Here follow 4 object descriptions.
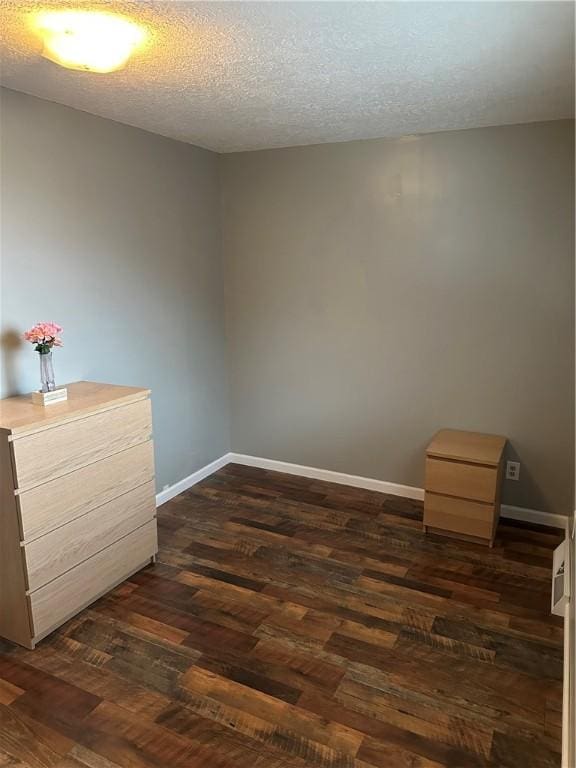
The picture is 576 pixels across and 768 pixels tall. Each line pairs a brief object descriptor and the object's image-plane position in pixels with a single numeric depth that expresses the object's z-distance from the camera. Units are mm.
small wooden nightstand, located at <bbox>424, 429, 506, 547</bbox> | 2885
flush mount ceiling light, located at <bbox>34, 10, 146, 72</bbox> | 1642
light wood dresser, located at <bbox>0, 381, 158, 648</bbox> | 2115
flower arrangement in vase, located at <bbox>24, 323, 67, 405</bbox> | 2352
